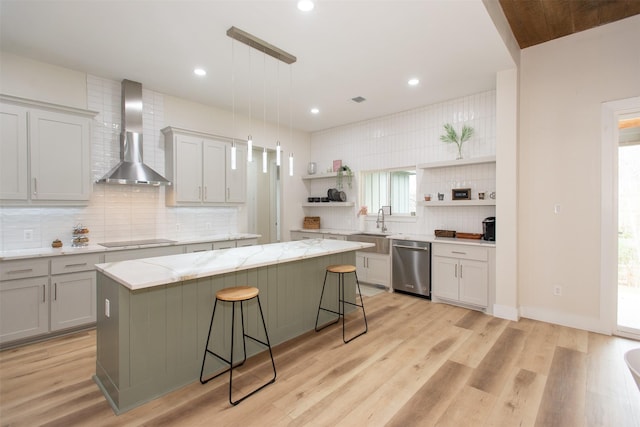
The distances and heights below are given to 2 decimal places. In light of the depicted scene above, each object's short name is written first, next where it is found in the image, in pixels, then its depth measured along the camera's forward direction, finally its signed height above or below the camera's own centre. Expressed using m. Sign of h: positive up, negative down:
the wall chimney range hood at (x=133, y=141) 3.94 +0.94
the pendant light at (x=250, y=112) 2.90 +1.74
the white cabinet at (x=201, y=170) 4.40 +0.64
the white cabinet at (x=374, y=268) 5.04 -0.95
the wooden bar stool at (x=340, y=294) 3.34 -1.00
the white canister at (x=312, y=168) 6.66 +0.96
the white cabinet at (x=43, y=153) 3.16 +0.64
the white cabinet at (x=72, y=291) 3.21 -0.85
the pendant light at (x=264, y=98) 3.47 +1.74
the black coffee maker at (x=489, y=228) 4.12 -0.22
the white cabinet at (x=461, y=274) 4.02 -0.84
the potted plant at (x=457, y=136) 4.58 +1.16
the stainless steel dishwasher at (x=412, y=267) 4.54 -0.84
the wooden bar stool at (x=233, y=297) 2.31 -0.65
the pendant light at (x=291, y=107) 3.93 +1.75
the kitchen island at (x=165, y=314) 2.11 -0.80
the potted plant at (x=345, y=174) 6.05 +0.75
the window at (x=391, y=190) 5.49 +0.41
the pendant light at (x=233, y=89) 3.14 +1.73
